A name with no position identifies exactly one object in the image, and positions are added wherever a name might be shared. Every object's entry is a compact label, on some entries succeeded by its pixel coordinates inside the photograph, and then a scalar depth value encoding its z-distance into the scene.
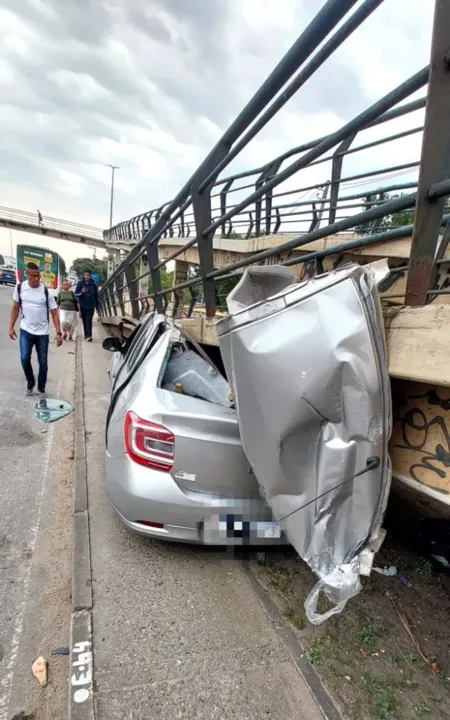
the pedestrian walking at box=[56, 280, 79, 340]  10.48
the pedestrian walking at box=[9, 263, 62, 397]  5.71
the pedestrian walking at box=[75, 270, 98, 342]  11.64
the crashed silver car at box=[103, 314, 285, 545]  2.38
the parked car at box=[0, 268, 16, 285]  37.28
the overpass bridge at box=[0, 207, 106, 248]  43.06
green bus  24.25
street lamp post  46.00
